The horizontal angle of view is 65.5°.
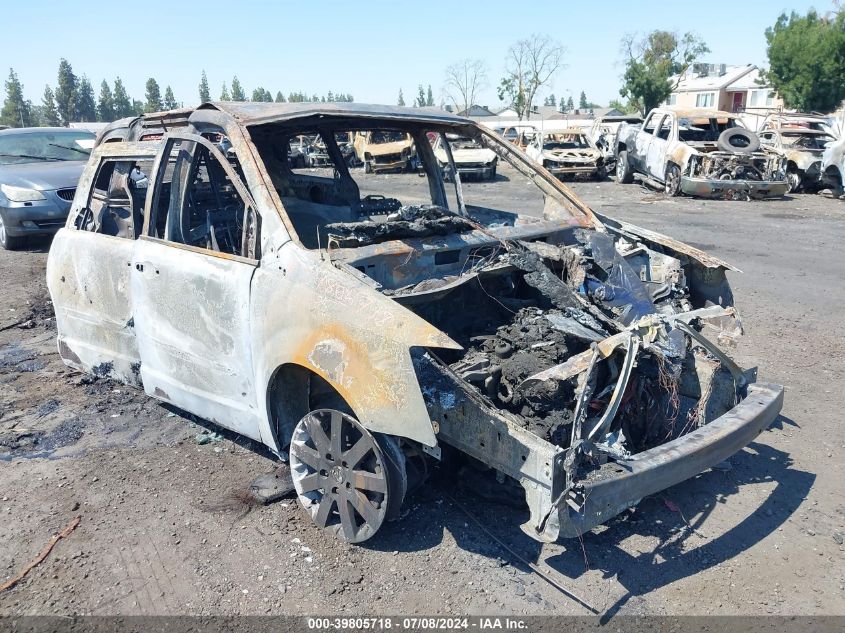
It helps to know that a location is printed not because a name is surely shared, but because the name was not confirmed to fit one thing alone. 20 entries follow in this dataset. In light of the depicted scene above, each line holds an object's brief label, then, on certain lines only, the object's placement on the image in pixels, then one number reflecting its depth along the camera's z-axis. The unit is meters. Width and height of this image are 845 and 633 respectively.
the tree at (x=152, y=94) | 79.00
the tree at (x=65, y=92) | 74.12
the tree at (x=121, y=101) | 81.82
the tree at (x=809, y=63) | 31.41
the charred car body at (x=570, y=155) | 19.38
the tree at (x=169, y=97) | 86.69
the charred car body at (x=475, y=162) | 20.11
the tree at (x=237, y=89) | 97.75
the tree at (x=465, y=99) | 63.66
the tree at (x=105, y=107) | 80.88
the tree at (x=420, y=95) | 111.22
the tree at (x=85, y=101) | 78.56
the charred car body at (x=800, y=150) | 15.73
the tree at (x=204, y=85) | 97.79
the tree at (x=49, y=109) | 71.03
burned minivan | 2.70
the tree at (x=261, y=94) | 93.77
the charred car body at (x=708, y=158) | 14.66
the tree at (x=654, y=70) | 39.03
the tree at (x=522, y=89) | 57.06
